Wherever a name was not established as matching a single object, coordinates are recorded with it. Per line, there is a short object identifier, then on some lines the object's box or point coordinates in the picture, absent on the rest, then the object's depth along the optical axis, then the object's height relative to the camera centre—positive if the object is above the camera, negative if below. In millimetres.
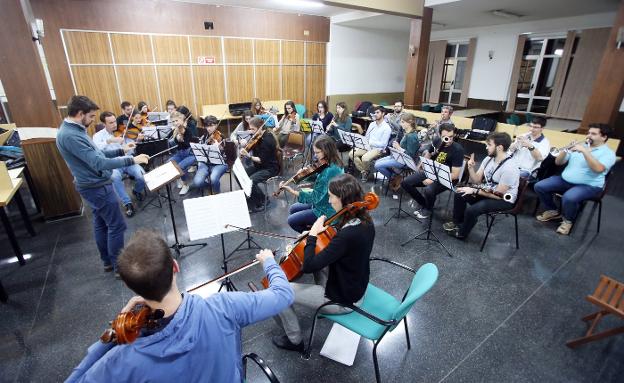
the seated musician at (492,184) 3408 -1099
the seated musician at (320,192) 3004 -1033
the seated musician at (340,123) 6379 -832
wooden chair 2100 -1407
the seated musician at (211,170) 4652 -1316
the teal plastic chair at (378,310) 1729 -1395
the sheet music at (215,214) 2453 -1028
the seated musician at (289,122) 6300 -818
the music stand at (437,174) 3281 -963
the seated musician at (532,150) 4383 -910
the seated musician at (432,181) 3912 -1105
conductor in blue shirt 2598 -754
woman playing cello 1839 -1004
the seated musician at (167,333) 942 -777
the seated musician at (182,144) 5059 -1031
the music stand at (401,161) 4086 -1016
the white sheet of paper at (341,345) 2240 -1857
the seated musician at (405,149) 4949 -1022
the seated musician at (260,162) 4375 -1114
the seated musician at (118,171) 4297 -1355
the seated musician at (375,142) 5613 -1053
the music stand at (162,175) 2885 -881
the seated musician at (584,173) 3850 -1074
